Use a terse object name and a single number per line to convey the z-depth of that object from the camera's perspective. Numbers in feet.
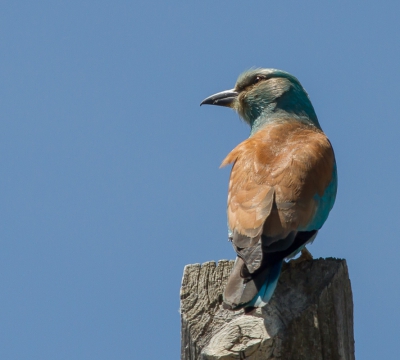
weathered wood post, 23.64
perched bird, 29.07
